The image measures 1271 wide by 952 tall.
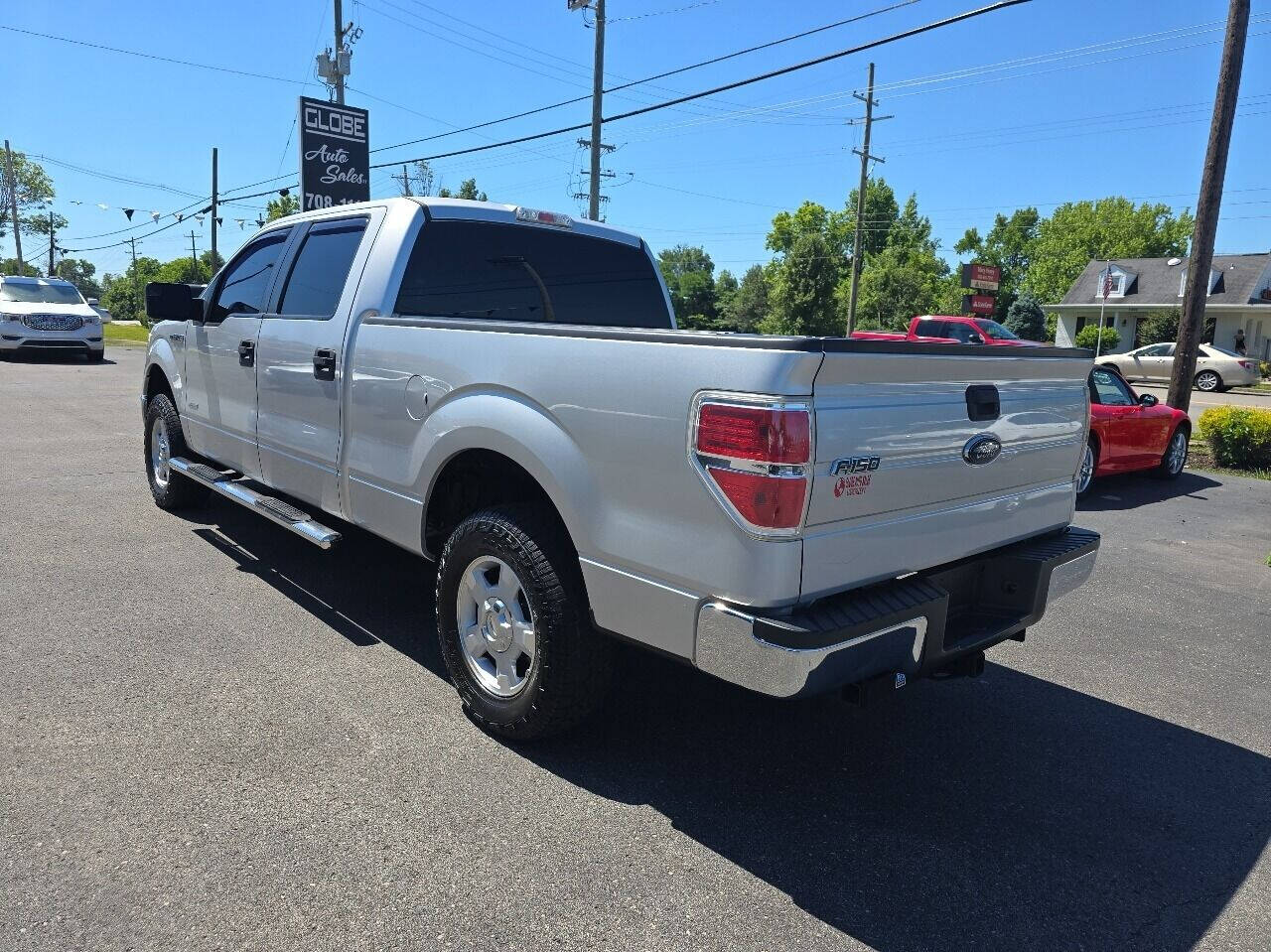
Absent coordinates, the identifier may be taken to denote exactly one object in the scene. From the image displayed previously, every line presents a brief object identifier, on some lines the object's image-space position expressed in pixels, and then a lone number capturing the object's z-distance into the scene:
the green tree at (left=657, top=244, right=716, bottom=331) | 118.69
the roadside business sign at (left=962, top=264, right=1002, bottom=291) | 43.03
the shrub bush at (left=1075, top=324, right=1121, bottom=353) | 46.78
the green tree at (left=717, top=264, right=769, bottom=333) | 87.75
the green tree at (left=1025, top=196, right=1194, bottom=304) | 77.38
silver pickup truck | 2.51
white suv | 19.16
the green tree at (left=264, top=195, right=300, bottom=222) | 49.59
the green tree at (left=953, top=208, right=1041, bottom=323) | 93.12
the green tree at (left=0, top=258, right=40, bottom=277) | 91.84
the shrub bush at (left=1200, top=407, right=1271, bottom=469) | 11.63
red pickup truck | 19.78
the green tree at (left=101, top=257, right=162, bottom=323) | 94.00
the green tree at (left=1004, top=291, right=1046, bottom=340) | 50.28
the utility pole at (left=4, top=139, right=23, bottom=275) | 57.66
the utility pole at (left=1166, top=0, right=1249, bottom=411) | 11.98
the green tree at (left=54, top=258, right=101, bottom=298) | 153.23
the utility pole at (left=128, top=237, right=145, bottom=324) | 88.49
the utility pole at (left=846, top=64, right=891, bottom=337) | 39.00
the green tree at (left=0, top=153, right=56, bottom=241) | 75.62
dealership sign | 18.84
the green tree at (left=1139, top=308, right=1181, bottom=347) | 44.75
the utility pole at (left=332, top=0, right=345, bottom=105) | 23.47
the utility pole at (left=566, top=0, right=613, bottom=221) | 22.30
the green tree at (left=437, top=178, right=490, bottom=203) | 82.50
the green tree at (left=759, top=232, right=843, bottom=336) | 68.25
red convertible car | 9.56
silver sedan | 28.41
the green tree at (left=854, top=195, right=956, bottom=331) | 66.19
